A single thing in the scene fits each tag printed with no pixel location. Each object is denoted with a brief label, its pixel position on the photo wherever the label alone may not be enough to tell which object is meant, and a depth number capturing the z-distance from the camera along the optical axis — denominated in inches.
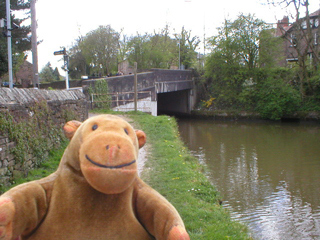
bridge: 834.2
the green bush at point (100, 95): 769.1
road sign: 467.2
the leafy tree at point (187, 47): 1679.4
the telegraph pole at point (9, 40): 457.4
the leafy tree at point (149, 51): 1320.1
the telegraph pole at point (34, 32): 486.3
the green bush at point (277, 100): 1087.6
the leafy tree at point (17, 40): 770.5
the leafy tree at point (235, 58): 1191.6
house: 1055.6
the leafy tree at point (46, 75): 1714.3
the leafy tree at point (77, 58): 1515.7
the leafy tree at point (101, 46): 1275.8
